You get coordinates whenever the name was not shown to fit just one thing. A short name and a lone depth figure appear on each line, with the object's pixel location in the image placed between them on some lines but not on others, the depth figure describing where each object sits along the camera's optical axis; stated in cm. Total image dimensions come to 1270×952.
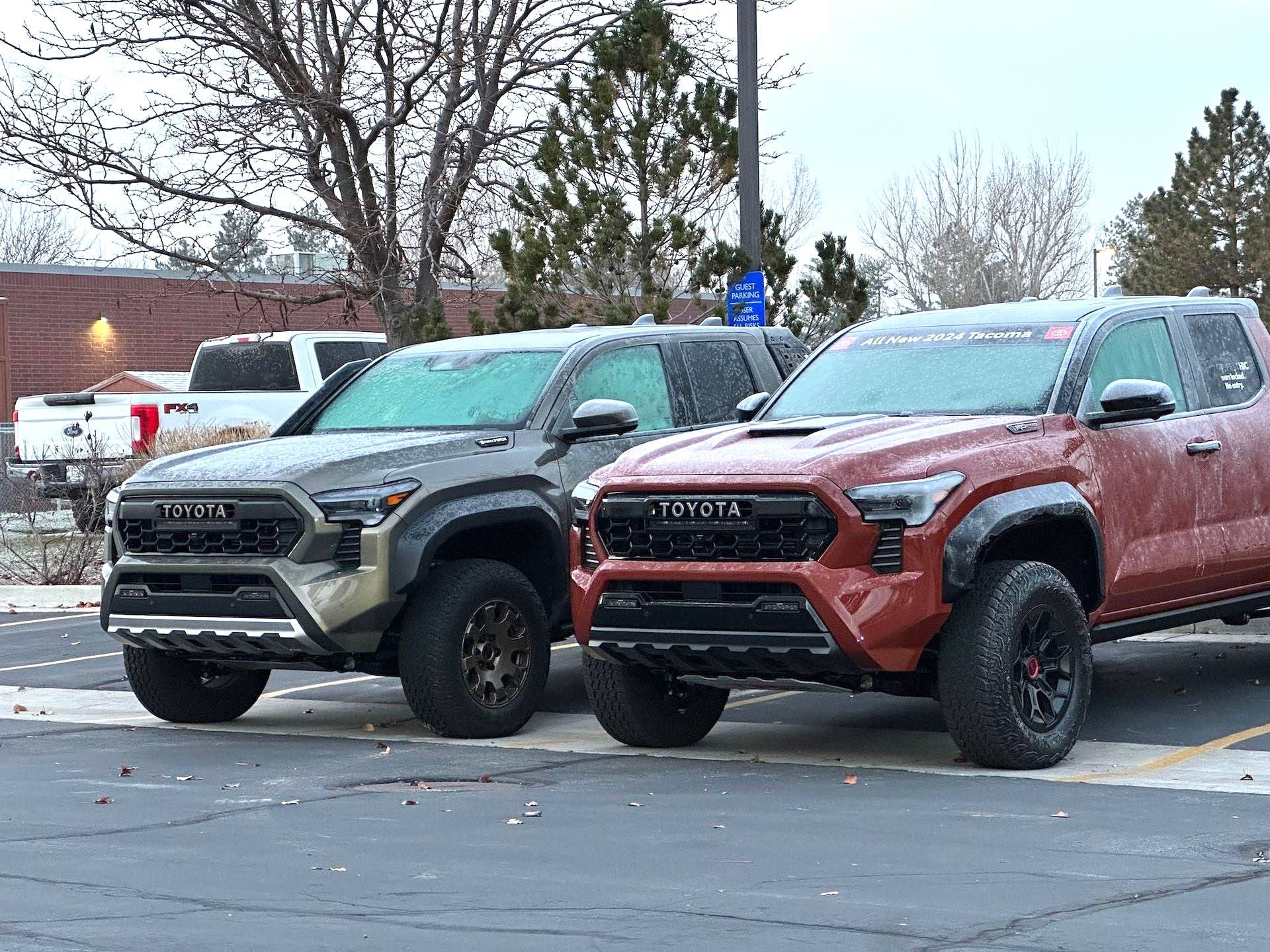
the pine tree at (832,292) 1783
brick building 3969
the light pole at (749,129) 1620
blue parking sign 1630
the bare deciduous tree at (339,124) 2383
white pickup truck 2053
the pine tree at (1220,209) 4988
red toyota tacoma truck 777
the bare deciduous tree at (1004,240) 6034
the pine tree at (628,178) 1672
